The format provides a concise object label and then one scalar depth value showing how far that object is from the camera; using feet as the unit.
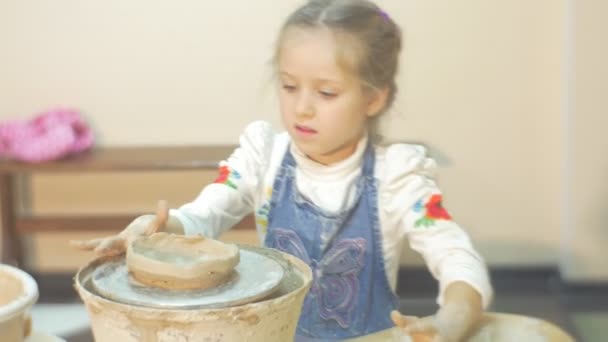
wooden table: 7.92
